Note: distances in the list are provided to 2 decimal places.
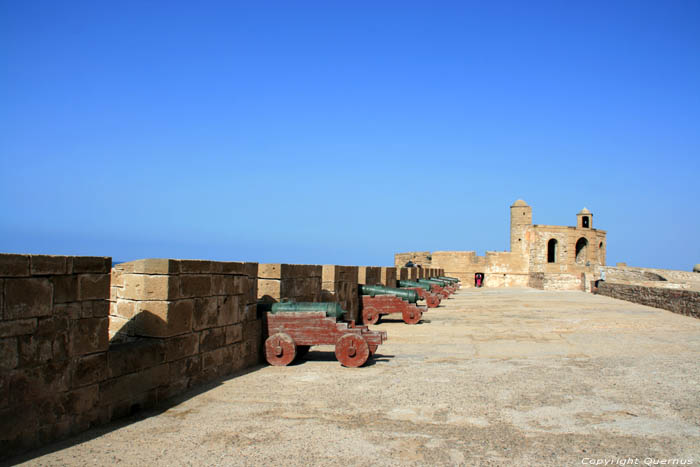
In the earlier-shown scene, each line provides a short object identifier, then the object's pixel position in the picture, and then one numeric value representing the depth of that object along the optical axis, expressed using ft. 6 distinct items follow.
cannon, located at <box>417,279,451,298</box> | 54.91
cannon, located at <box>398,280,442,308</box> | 45.66
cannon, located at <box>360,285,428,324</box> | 32.71
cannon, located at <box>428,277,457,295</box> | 65.27
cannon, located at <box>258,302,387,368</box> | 18.22
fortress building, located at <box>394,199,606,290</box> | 108.99
